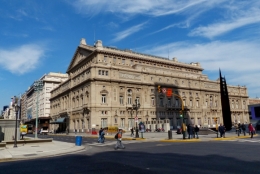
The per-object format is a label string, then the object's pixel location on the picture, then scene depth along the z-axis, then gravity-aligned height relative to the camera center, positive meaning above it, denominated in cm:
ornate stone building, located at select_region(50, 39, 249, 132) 5631 +804
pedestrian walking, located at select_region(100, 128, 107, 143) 2737 -239
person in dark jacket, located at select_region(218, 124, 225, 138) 2852 -180
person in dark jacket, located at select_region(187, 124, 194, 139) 2805 -158
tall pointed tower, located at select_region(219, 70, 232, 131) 4630 +142
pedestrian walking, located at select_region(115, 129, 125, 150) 1925 -189
